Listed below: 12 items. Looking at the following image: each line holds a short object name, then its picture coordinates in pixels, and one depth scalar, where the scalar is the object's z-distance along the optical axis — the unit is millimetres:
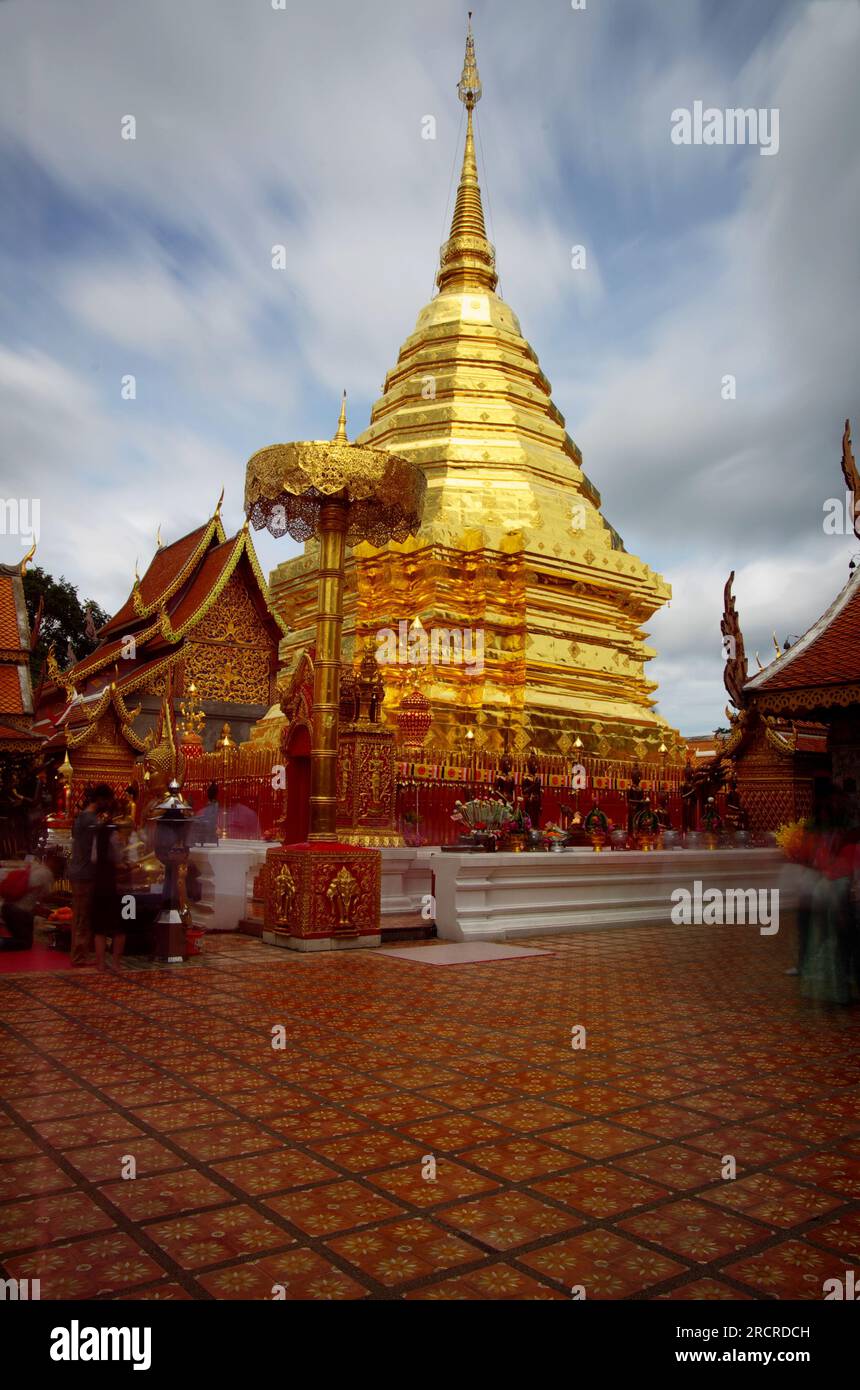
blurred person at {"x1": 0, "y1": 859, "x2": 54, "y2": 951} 7980
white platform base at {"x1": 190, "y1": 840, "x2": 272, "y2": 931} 9055
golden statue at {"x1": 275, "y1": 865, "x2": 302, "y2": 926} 7875
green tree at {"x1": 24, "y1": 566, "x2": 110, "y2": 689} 32781
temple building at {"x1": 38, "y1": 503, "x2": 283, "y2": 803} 18312
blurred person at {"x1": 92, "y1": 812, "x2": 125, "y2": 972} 6770
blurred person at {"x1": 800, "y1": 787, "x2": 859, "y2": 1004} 6020
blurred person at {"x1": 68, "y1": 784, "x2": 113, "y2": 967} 7078
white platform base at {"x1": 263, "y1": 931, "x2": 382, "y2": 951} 7688
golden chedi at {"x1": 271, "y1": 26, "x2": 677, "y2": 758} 14289
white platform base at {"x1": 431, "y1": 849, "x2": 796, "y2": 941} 8641
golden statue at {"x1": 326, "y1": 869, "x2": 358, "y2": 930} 7824
